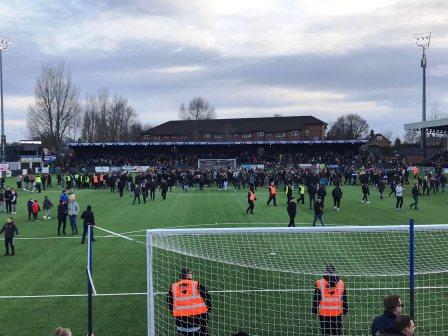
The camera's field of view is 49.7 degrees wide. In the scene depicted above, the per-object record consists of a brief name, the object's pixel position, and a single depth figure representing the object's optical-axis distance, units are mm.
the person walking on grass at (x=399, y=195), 26578
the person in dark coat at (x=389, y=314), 6172
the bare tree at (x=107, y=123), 92750
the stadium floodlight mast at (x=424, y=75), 53562
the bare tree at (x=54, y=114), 71581
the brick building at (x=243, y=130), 98625
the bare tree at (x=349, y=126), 121675
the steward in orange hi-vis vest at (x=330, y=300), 8305
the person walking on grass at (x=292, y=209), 20172
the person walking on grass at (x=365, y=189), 30545
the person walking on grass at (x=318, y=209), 20578
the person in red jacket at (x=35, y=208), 24703
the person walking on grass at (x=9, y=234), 16469
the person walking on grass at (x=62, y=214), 20016
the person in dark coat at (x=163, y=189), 33125
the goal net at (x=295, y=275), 9750
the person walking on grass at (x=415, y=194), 26891
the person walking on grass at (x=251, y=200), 25672
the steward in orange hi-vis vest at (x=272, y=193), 28659
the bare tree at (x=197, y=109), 108312
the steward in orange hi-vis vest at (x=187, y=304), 8102
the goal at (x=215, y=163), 57144
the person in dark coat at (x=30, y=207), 24625
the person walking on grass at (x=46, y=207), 24859
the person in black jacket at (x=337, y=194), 26933
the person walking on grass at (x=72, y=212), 20453
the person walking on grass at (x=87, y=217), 18469
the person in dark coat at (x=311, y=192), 28422
